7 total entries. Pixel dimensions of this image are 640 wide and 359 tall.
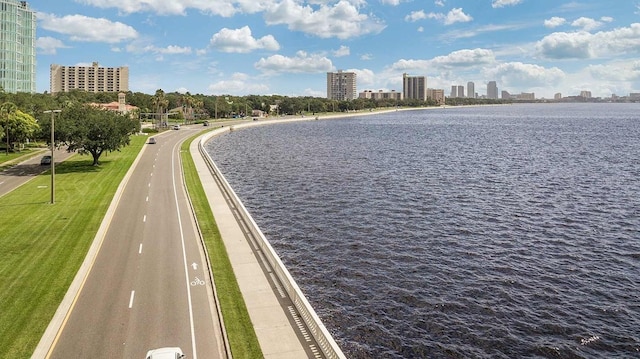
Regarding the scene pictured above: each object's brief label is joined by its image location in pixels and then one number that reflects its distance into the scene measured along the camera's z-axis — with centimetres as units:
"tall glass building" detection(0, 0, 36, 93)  15825
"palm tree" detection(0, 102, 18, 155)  8069
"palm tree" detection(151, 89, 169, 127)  17350
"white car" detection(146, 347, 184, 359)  1756
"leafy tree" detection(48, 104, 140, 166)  6606
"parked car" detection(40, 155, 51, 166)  7094
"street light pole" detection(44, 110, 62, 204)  4568
